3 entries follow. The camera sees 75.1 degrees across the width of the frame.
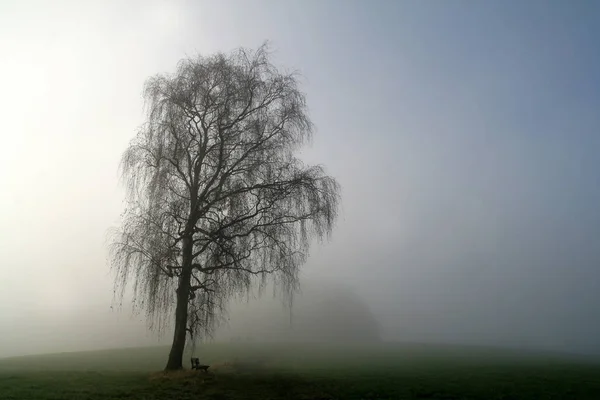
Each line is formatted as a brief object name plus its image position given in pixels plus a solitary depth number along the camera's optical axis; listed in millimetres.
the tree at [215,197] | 18391
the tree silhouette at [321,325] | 83188
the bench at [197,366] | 18433
